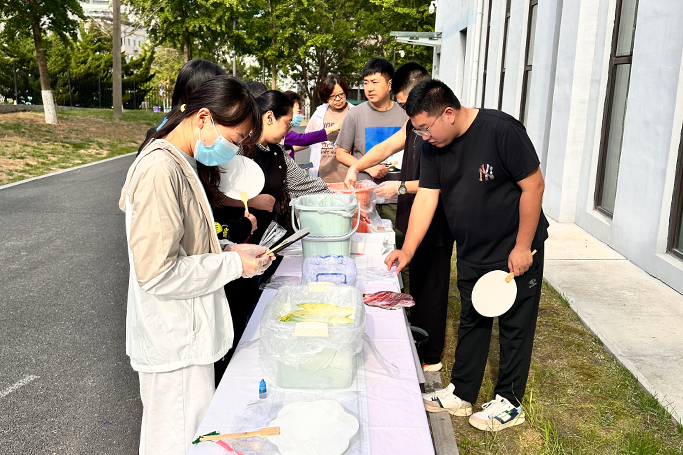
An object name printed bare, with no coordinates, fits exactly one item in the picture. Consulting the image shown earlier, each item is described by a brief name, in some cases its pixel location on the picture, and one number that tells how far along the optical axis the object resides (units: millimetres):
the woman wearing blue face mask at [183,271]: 1891
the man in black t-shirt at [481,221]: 2758
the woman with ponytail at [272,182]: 3377
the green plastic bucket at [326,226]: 3133
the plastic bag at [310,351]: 1938
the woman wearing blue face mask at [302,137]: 4926
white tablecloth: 1732
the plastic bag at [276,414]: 1676
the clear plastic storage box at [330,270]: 2744
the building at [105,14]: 103062
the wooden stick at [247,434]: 1696
